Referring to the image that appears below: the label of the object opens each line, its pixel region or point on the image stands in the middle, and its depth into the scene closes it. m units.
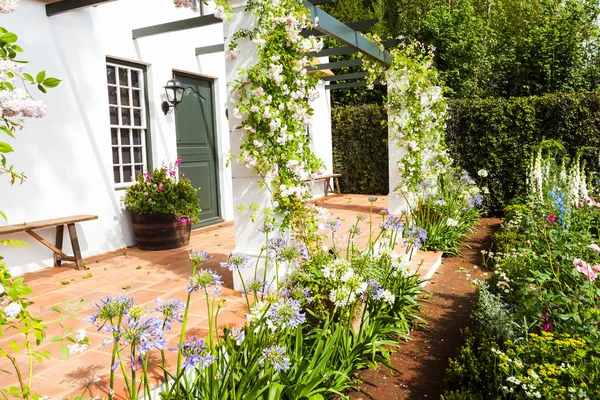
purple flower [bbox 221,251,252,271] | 2.18
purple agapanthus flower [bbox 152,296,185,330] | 1.67
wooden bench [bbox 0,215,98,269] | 4.65
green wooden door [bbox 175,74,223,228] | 6.99
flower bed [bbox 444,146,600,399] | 2.18
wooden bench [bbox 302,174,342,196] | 10.57
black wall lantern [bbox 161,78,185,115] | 6.41
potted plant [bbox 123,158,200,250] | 5.66
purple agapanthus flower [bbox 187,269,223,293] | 1.83
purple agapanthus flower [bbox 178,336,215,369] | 1.72
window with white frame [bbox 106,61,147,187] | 5.96
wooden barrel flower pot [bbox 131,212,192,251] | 5.66
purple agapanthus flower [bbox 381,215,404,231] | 3.39
